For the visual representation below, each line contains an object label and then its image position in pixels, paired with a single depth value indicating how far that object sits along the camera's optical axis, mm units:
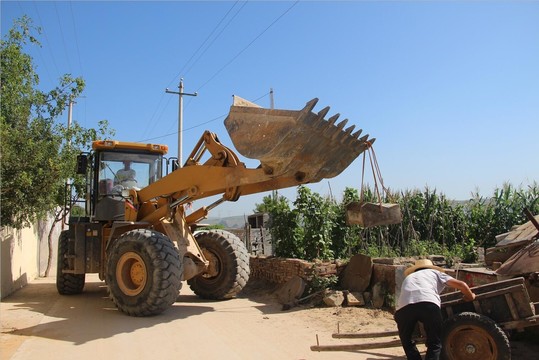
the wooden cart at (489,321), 5113
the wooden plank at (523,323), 5199
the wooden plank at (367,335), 6527
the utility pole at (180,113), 23062
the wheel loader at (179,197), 6988
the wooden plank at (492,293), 5266
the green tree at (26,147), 11070
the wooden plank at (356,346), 5938
